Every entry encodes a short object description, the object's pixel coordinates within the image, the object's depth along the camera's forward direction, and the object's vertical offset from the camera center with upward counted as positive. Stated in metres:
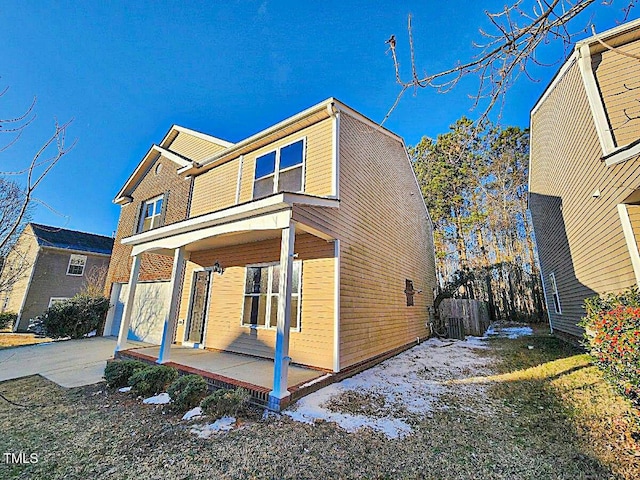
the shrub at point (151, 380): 4.74 -1.23
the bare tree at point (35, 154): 1.64 +0.94
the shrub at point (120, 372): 5.15 -1.20
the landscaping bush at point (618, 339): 3.31 -0.33
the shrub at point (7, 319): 14.26 -0.79
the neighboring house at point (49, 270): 15.44 +1.90
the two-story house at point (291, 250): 5.76 +1.47
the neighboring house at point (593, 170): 5.53 +3.34
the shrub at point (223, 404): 3.99 -1.35
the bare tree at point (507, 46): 1.97 +1.94
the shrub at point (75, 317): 10.95 -0.49
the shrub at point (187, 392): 4.15 -1.24
